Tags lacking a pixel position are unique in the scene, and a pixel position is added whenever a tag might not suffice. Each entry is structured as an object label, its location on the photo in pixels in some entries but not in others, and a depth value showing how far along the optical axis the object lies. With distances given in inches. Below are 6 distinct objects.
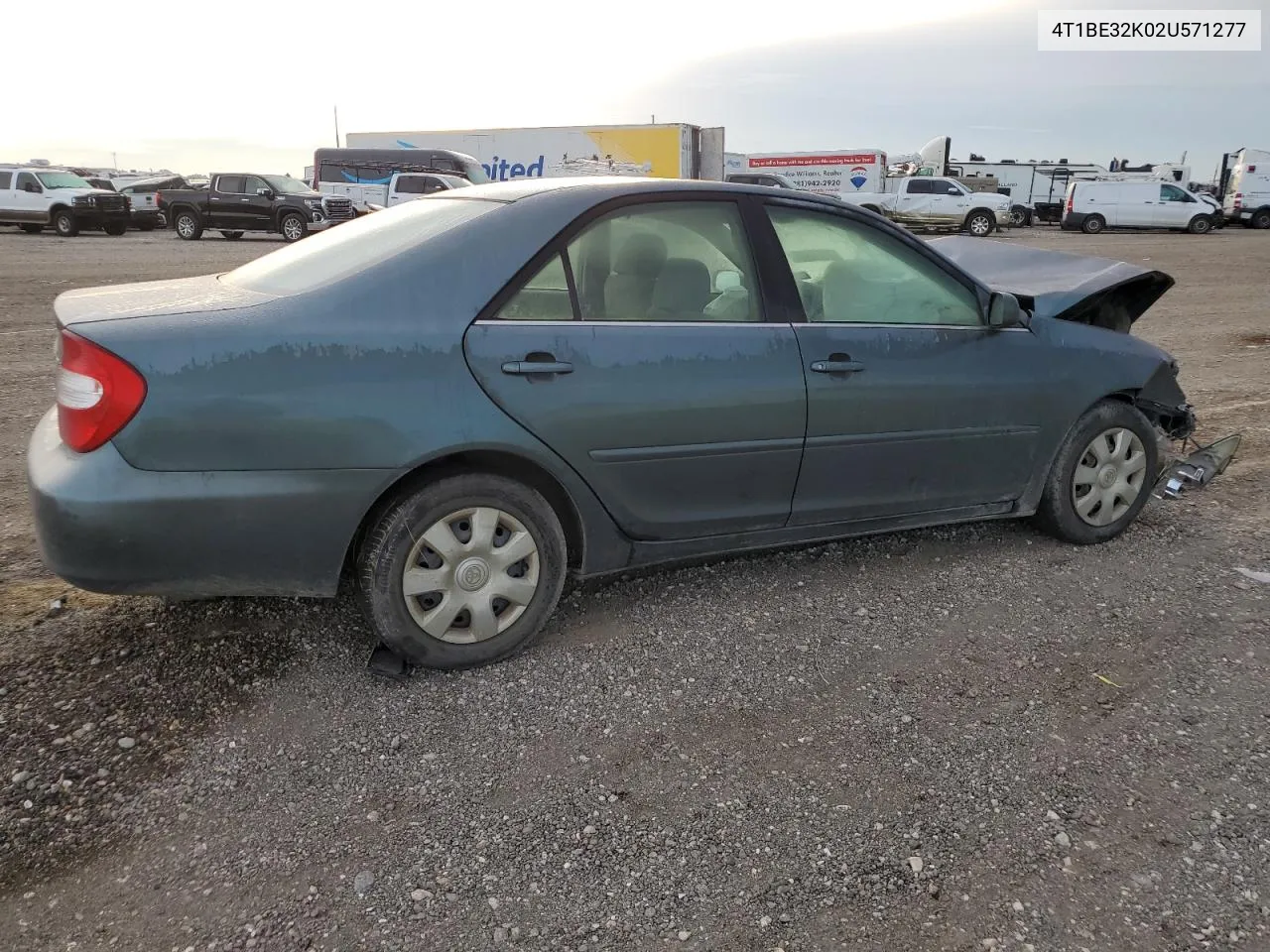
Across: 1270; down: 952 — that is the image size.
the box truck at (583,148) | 1211.9
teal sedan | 101.4
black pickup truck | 935.7
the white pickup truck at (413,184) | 956.0
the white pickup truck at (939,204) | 1170.6
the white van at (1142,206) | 1234.0
